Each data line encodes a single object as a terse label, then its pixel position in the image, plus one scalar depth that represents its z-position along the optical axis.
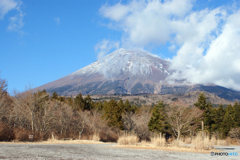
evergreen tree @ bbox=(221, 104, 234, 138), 56.38
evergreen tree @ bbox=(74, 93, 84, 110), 68.72
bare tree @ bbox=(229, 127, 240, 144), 49.42
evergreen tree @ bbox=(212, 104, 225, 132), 59.49
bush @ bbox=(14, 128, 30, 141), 24.52
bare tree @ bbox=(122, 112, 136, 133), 58.16
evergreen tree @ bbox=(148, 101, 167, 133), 48.18
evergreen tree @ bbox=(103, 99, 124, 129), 58.22
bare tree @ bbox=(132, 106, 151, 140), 55.83
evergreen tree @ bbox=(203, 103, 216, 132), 47.31
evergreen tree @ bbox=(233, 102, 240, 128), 54.99
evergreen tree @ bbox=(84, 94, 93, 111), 72.65
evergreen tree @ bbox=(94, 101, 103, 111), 77.78
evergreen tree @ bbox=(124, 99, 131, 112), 71.50
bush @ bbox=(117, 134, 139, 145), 23.77
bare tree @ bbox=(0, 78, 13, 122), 30.46
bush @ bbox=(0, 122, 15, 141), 22.89
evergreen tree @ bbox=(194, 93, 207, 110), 47.84
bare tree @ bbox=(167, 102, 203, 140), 30.62
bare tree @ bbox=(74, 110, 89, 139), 48.95
